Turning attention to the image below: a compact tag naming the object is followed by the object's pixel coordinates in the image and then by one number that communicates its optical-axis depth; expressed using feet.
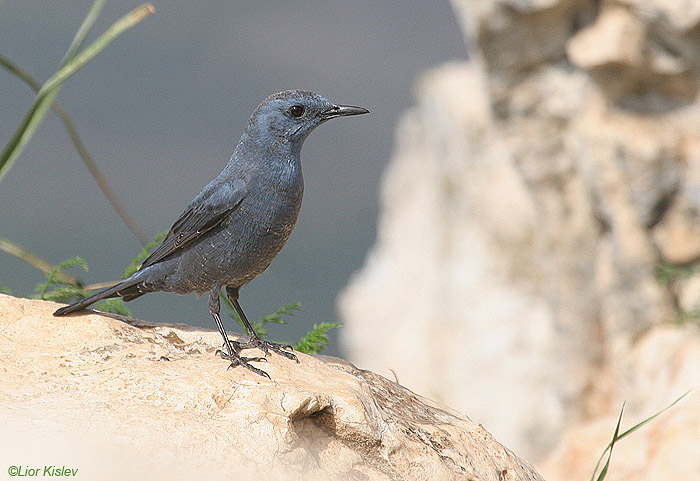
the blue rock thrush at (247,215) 21.38
